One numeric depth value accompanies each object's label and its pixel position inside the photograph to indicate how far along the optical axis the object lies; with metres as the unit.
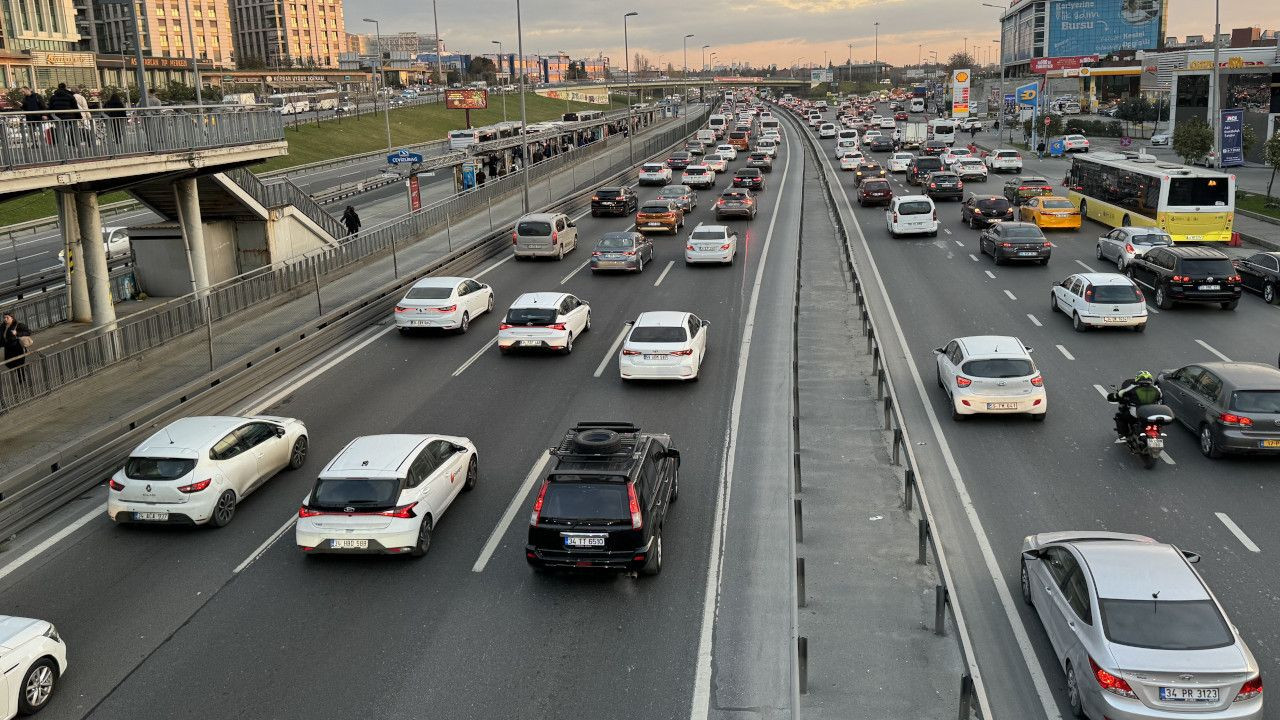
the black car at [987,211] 40.47
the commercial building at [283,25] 193.12
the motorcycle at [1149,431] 15.79
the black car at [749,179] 53.75
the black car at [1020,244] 32.53
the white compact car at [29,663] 9.71
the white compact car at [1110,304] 23.67
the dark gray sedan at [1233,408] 15.62
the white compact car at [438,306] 24.98
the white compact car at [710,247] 32.94
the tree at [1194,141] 54.28
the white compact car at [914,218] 38.34
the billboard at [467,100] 88.62
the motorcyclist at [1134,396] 16.25
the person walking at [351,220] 40.28
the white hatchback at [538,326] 22.78
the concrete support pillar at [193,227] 26.52
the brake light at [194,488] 14.06
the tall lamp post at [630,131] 67.90
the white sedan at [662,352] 20.08
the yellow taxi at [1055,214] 40.03
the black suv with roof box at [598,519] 12.03
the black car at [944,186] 49.28
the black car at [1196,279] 25.89
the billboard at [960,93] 99.19
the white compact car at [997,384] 17.80
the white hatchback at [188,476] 14.10
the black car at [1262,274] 27.02
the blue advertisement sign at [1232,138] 50.06
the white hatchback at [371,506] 12.93
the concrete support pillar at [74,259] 24.30
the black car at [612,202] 47.22
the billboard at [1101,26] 167.12
